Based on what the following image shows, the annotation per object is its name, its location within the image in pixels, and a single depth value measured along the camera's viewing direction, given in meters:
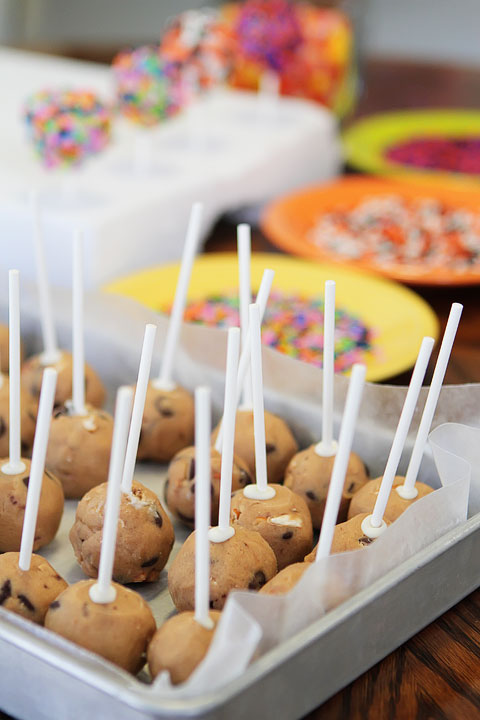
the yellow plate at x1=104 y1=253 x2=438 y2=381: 0.79
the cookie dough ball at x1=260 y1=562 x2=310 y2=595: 0.53
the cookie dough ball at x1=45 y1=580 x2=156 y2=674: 0.51
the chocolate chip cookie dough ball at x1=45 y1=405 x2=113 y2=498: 0.65
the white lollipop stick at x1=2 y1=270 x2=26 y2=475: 0.58
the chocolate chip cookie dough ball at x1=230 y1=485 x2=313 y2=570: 0.58
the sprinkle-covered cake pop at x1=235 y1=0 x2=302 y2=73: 1.12
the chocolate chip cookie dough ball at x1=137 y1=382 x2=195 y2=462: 0.69
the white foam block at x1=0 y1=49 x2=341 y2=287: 0.86
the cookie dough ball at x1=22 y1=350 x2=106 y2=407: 0.72
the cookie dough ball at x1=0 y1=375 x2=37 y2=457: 0.66
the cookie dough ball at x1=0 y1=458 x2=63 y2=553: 0.59
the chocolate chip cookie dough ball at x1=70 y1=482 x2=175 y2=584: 0.57
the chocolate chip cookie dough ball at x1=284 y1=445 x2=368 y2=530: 0.62
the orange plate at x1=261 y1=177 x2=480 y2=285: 0.89
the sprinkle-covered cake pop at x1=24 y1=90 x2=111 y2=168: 0.86
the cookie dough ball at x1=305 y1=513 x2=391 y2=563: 0.56
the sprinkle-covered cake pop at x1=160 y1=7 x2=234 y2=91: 0.99
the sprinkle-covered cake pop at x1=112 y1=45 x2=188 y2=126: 0.94
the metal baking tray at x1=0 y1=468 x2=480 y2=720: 0.47
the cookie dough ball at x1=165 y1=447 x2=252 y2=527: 0.62
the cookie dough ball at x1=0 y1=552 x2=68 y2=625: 0.53
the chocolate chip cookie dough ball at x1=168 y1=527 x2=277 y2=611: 0.54
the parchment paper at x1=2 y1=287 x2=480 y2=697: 0.48
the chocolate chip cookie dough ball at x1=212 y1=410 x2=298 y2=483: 0.66
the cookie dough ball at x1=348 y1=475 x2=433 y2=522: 0.59
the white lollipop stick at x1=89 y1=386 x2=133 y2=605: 0.47
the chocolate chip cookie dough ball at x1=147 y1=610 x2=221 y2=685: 0.50
